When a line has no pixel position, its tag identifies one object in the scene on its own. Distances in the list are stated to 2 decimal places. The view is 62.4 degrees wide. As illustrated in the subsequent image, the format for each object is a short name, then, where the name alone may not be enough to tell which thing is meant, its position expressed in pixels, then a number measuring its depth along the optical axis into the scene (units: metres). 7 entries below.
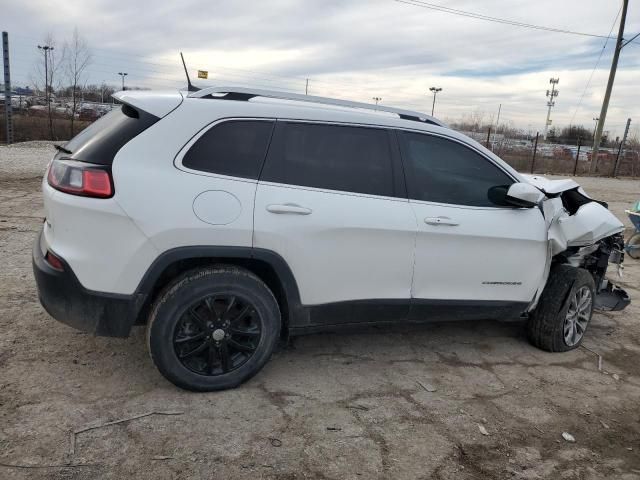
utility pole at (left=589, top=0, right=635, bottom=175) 23.97
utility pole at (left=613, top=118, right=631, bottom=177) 25.30
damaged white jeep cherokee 2.96
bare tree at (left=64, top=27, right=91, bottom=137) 21.67
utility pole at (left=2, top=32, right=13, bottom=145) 16.33
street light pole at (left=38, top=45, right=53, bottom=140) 22.20
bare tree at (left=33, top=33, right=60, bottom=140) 22.10
